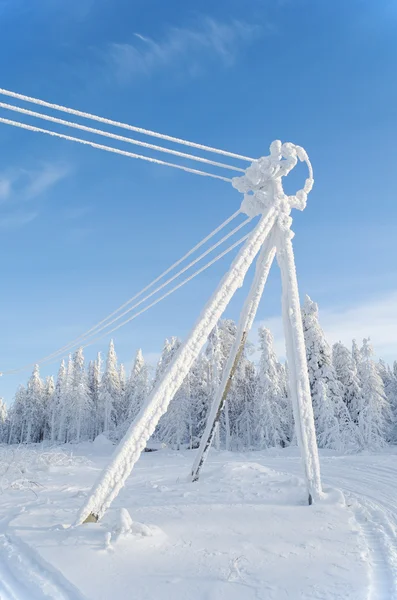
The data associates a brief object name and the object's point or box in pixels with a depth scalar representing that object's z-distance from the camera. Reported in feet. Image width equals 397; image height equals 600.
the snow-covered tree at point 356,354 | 118.93
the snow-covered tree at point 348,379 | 105.09
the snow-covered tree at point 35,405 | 206.59
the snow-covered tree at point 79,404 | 170.09
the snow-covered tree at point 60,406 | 181.57
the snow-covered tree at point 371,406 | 95.95
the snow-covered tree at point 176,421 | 114.32
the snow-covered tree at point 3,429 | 264.76
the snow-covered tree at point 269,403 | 101.96
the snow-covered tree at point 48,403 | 213.25
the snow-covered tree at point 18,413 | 225.23
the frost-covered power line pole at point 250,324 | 19.89
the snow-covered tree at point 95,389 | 187.42
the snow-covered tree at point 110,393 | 172.35
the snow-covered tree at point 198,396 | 116.16
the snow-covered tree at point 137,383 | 130.11
